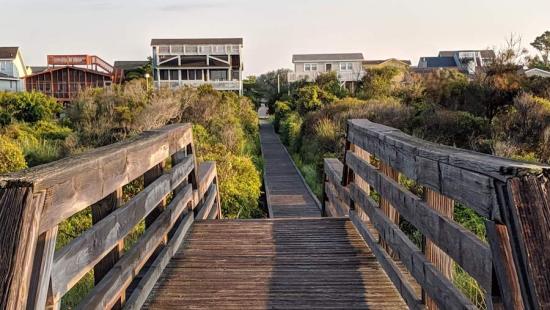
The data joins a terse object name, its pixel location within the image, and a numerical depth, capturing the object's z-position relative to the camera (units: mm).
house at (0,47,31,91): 62419
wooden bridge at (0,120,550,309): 1632
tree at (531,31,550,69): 66688
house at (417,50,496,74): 72188
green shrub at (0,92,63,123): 32938
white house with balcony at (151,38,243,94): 61438
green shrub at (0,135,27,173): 13953
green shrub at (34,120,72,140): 24170
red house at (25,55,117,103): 55969
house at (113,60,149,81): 59569
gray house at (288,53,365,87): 68750
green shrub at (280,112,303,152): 25422
